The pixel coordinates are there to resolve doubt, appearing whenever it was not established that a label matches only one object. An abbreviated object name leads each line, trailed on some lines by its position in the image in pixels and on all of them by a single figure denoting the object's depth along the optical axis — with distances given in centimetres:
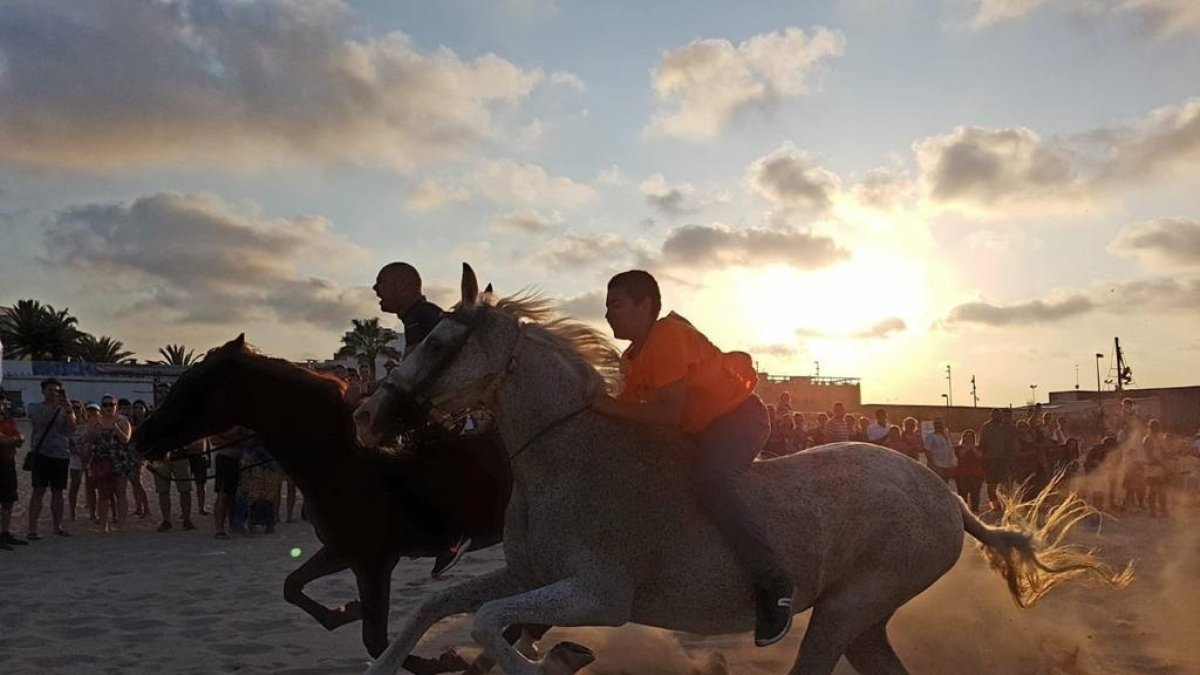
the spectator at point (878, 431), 1717
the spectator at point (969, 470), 1706
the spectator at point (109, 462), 1459
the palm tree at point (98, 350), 7806
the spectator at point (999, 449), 1661
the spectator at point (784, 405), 1717
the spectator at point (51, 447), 1332
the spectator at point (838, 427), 1720
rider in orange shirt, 429
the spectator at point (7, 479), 1248
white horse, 412
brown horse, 580
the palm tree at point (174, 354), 8309
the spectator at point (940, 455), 1695
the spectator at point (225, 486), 1363
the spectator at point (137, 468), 1502
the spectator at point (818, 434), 1800
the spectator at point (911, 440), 1779
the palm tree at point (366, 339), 7250
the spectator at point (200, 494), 1508
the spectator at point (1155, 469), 1808
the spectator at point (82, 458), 1477
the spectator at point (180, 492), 1460
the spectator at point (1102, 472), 1897
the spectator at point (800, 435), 1728
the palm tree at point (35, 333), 7288
